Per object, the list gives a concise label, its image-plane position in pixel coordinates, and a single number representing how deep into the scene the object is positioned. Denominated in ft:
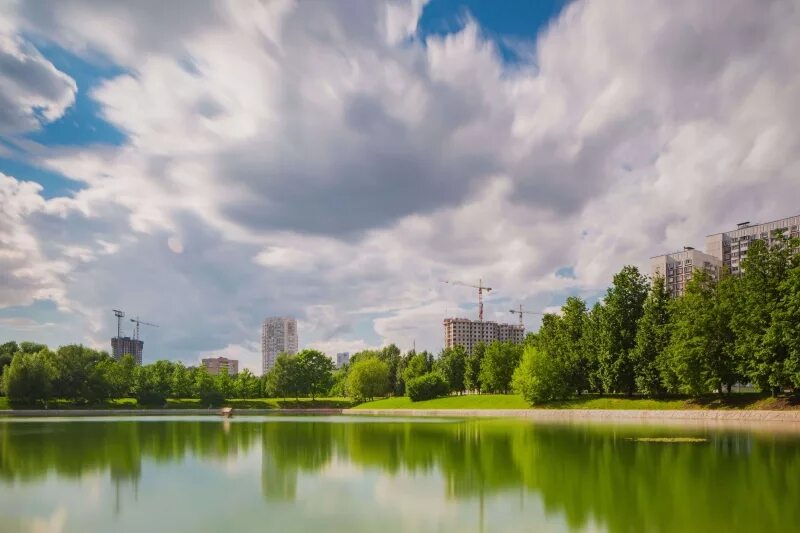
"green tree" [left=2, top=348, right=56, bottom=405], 316.81
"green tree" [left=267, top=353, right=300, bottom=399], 390.83
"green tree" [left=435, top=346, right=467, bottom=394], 362.33
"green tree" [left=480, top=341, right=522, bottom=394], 311.47
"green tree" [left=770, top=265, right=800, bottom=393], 154.51
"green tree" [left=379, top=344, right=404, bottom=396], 410.93
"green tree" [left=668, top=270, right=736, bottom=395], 185.68
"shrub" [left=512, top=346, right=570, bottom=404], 238.07
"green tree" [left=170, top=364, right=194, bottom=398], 388.98
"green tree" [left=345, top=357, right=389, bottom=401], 363.76
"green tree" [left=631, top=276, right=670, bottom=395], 210.51
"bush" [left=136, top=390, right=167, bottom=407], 357.82
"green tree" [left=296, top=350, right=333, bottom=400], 396.57
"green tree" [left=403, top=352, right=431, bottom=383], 376.41
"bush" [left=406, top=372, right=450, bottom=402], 324.19
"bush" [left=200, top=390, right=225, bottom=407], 374.02
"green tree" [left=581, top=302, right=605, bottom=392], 239.71
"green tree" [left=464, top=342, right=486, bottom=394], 348.18
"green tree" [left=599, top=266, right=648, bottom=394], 224.12
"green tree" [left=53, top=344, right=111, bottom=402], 336.70
